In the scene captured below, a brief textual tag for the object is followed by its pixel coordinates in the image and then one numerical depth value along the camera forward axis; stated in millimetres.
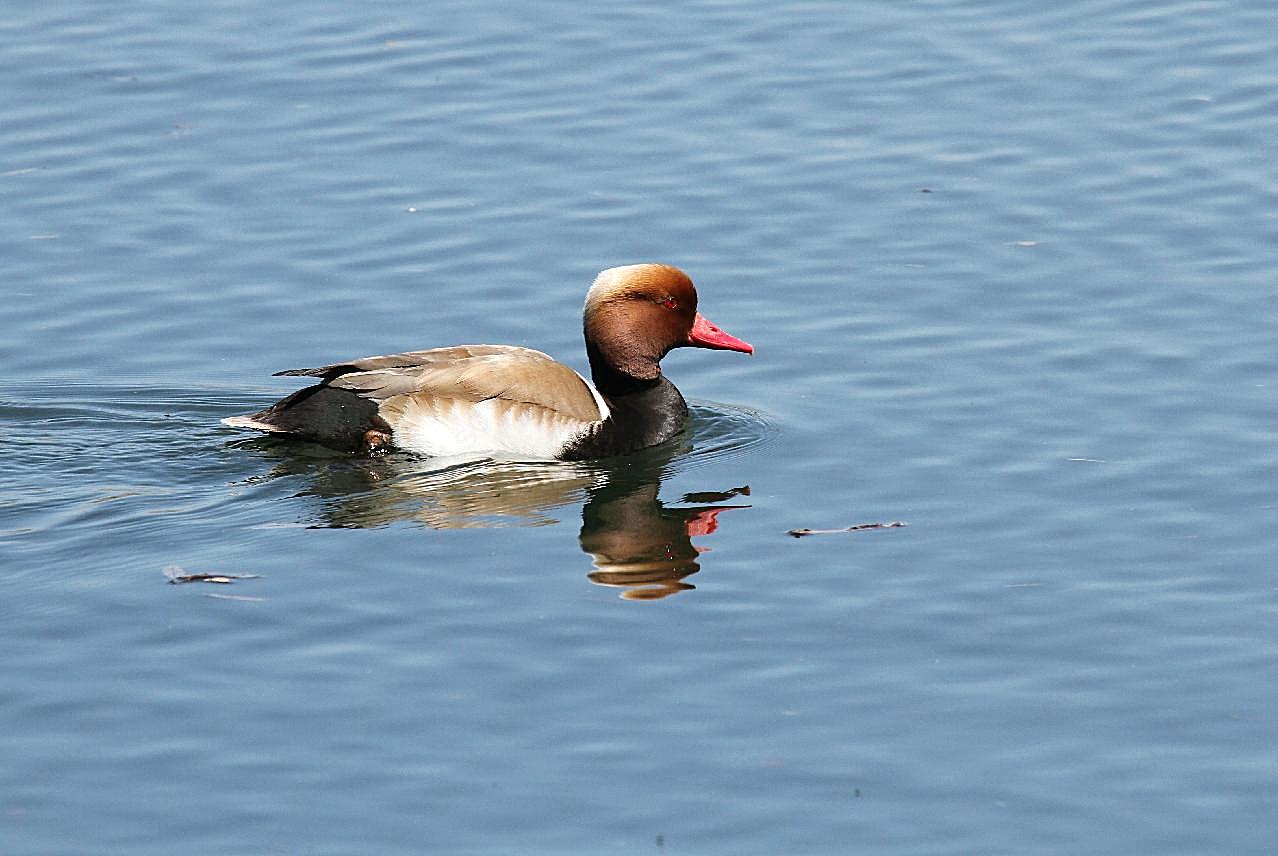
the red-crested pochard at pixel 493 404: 20016
